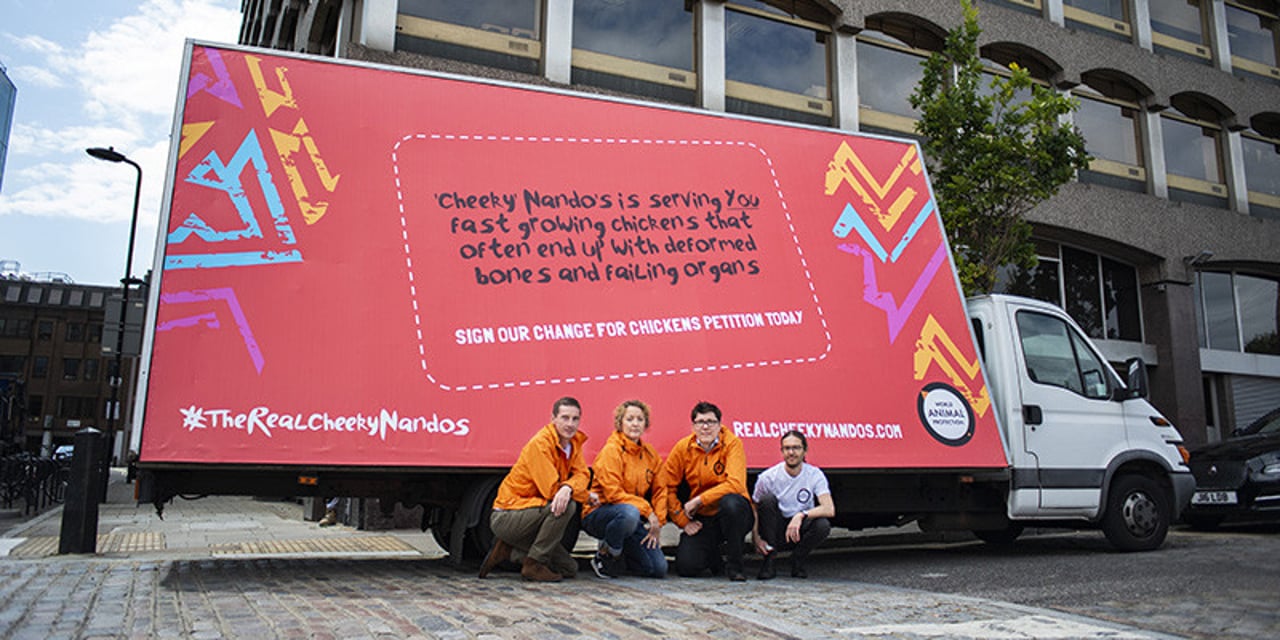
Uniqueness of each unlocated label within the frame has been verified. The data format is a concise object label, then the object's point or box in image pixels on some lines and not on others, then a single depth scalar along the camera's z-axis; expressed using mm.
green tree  11023
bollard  8109
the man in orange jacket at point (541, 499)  5777
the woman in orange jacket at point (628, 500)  6051
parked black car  9641
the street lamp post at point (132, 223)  14591
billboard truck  5652
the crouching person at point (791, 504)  6367
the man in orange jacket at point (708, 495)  6266
